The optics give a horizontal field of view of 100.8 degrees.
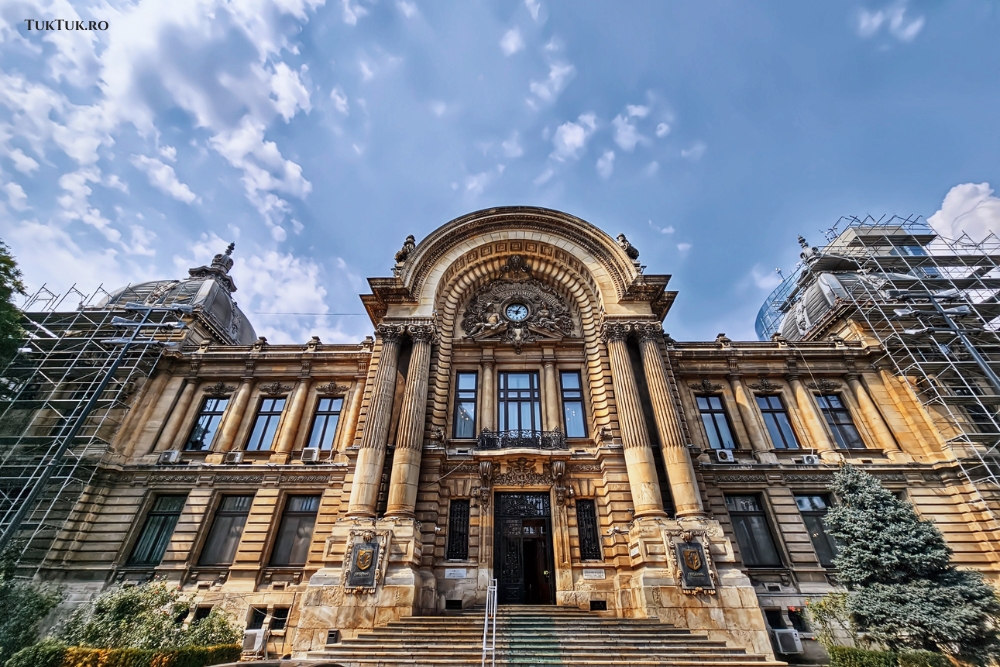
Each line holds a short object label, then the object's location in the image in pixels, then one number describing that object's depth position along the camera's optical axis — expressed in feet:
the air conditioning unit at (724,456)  57.67
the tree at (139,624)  35.94
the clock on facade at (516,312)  66.59
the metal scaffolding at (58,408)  50.85
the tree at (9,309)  50.52
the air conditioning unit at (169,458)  58.95
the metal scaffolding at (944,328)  55.16
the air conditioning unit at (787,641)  43.21
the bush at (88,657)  29.19
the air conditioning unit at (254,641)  43.34
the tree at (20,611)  38.75
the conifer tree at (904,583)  34.40
